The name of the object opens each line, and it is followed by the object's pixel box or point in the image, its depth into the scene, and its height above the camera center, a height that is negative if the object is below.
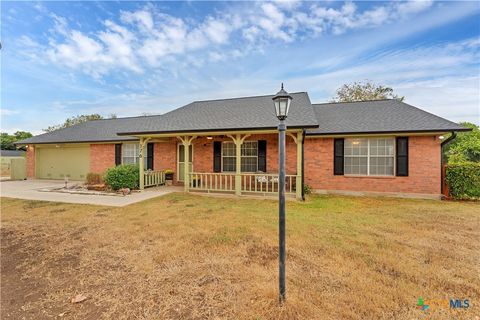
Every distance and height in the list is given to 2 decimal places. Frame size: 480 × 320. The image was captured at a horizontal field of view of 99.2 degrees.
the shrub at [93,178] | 12.01 -1.09
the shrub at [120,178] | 10.23 -0.91
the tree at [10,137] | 36.09 +4.32
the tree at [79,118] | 36.38 +7.56
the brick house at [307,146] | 9.03 +0.71
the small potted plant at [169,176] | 12.22 -0.98
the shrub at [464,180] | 8.41 -0.86
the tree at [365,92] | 22.58 +7.65
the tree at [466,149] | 19.69 +1.04
